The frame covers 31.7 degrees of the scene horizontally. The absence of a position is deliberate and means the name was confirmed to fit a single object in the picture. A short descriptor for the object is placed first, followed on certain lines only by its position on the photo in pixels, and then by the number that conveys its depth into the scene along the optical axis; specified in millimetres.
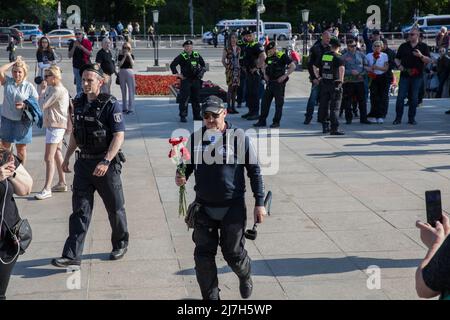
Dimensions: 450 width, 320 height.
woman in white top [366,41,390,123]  16250
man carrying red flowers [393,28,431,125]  15359
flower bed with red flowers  22172
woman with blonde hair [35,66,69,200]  9852
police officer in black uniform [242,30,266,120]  16703
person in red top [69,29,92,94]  19719
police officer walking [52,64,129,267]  7414
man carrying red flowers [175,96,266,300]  6266
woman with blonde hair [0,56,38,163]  10214
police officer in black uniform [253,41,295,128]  15148
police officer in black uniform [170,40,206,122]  15992
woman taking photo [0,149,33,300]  5699
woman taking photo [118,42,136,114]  17188
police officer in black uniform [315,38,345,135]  14453
